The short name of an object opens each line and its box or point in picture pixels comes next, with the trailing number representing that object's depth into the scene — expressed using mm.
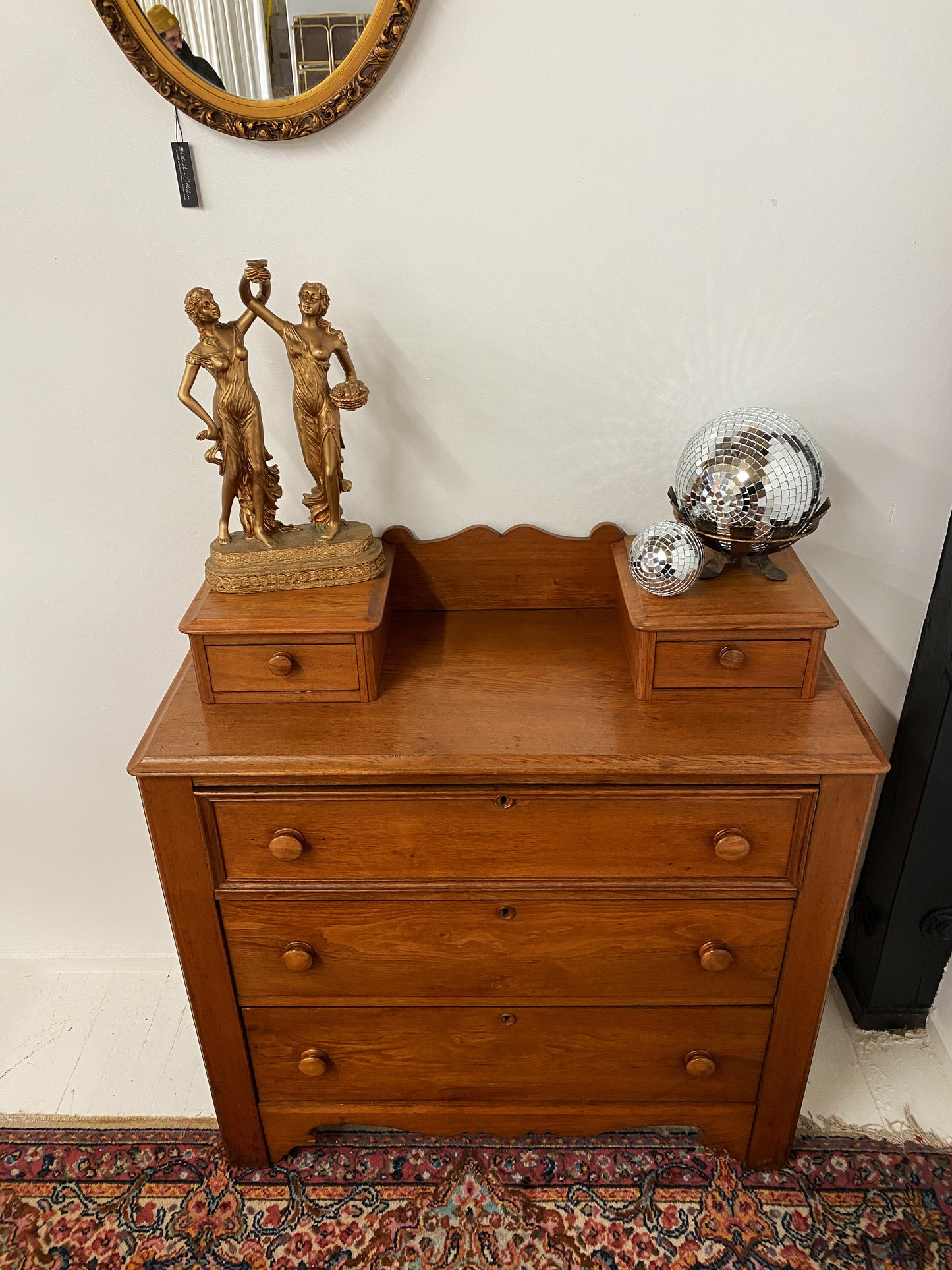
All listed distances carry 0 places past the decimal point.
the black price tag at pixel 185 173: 1341
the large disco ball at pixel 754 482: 1310
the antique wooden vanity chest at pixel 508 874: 1278
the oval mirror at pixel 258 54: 1259
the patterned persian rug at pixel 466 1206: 1504
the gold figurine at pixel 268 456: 1287
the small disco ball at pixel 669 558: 1317
